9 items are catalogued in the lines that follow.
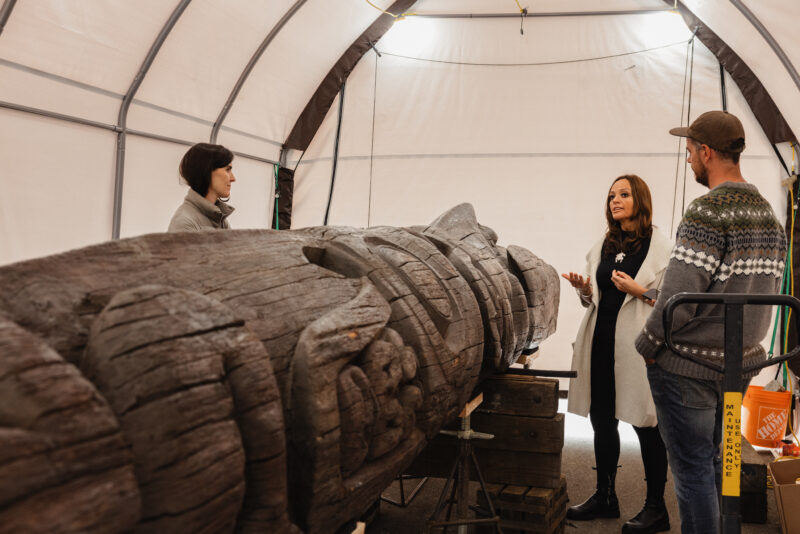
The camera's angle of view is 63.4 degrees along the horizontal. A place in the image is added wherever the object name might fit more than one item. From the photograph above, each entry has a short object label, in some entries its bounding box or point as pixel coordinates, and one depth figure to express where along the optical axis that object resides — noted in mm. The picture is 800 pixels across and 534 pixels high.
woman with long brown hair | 3072
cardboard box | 2957
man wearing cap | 2078
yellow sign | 1817
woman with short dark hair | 2758
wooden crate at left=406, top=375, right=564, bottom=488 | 2779
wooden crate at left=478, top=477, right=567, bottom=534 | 2754
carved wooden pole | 818
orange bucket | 4371
